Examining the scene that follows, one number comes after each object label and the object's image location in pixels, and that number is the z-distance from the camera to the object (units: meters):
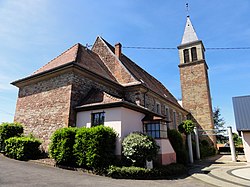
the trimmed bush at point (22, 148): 10.65
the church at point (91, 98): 10.98
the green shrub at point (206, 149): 20.76
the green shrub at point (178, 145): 13.30
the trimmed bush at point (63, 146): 9.42
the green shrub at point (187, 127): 16.47
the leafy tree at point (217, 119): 41.78
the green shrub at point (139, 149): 9.10
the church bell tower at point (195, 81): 26.48
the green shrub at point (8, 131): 12.47
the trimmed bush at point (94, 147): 8.74
